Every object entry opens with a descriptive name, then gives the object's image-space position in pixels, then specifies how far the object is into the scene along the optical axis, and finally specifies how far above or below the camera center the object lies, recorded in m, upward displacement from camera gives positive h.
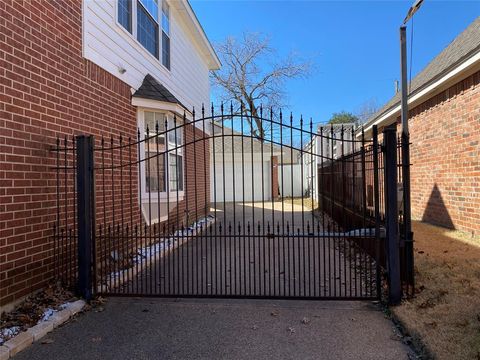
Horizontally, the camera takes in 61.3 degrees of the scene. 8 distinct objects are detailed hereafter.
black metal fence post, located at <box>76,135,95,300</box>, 4.82 -0.34
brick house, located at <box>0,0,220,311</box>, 4.18 +1.31
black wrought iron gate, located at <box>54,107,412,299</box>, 4.85 -0.62
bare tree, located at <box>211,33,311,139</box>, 29.83 +7.28
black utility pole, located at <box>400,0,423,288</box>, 4.66 -0.42
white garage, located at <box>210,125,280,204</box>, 24.34 +0.60
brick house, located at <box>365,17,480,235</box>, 7.21 +0.85
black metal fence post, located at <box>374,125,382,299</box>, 4.60 -0.37
